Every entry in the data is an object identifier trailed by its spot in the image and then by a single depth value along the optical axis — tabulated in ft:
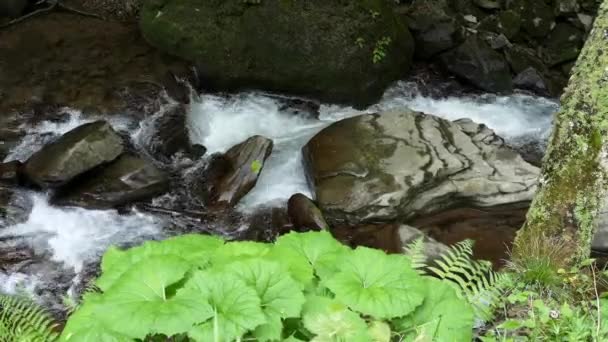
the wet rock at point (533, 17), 35.17
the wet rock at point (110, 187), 22.31
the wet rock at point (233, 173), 23.39
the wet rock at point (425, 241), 18.65
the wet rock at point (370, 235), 20.54
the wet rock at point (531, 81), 32.68
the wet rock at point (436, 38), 32.12
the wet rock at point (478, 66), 31.86
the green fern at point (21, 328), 10.58
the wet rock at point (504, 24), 34.76
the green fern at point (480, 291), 10.50
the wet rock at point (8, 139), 23.67
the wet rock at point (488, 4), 35.17
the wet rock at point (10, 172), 22.48
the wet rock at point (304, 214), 21.92
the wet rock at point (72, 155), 21.89
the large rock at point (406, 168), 22.66
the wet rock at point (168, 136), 25.36
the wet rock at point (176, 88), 27.71
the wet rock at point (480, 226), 21.20
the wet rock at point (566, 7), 35.04
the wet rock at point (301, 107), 29.22
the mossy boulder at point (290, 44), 28.96
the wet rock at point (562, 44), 34.78
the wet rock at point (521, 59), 33.32
